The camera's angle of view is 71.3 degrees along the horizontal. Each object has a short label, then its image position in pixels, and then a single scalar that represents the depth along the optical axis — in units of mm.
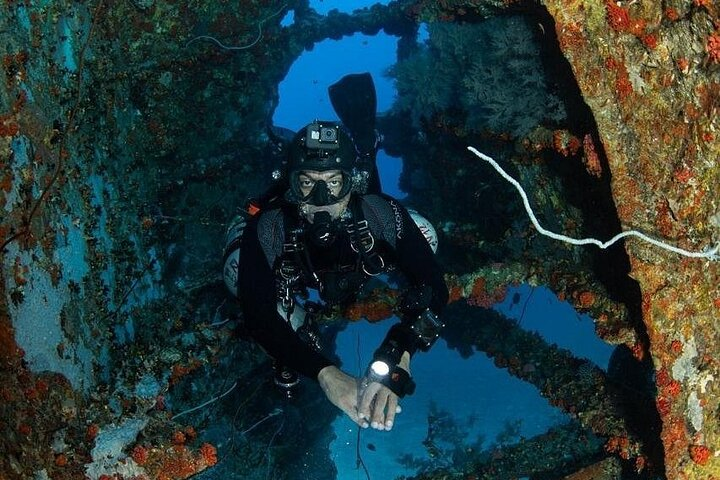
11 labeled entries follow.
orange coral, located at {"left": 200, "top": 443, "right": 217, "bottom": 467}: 3293
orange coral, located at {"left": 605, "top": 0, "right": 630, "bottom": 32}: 2732
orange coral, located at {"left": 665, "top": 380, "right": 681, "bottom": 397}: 2658
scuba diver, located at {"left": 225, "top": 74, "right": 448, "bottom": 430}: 3562
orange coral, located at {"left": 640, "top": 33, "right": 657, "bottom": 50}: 2672
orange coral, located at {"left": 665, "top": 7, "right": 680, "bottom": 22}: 2566
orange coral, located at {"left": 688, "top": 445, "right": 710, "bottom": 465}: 2682
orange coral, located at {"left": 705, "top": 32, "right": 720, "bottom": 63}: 2369
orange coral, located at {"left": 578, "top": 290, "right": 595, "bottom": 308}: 4008
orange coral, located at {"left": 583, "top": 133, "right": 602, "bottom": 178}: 3109
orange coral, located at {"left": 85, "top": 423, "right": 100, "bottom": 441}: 3207
